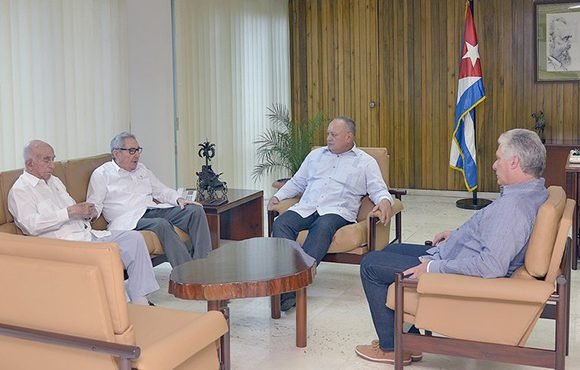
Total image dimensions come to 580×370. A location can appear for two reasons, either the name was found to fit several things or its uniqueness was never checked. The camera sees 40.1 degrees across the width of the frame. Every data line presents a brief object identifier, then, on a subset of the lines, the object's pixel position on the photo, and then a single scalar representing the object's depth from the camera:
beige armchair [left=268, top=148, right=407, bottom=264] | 4.95
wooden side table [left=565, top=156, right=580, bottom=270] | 5.51
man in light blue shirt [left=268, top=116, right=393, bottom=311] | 5.07
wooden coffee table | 3.54
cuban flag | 8.25
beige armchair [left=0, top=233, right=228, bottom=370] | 2.67
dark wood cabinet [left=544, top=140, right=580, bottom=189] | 8.11
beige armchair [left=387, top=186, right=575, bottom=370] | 3.26
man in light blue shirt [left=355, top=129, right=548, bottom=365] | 3.36
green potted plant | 7.89
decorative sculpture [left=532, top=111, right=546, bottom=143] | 8.41
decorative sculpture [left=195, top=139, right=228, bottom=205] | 5.49
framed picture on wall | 8.35
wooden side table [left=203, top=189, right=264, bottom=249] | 5.77
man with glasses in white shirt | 4.96
